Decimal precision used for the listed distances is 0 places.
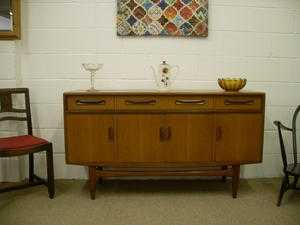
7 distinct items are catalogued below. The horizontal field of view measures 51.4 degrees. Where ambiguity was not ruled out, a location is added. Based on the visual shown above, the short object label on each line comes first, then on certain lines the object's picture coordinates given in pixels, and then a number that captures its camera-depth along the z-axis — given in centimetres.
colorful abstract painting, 289
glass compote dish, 274
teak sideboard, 251
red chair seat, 239
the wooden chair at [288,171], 238
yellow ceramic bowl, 262
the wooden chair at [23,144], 239
